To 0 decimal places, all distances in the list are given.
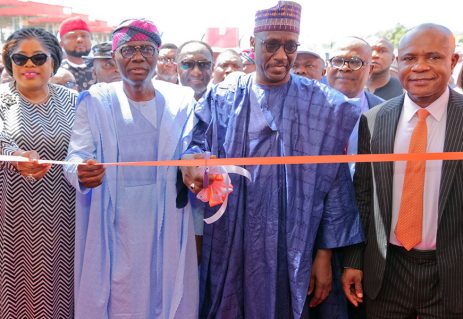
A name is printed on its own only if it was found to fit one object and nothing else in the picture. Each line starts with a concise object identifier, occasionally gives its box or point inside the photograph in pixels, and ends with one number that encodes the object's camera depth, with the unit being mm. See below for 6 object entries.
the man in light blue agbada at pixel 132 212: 3275
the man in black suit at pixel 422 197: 2824
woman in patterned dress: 3436
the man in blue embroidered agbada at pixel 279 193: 3188
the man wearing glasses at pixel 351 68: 4453
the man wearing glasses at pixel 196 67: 4918
